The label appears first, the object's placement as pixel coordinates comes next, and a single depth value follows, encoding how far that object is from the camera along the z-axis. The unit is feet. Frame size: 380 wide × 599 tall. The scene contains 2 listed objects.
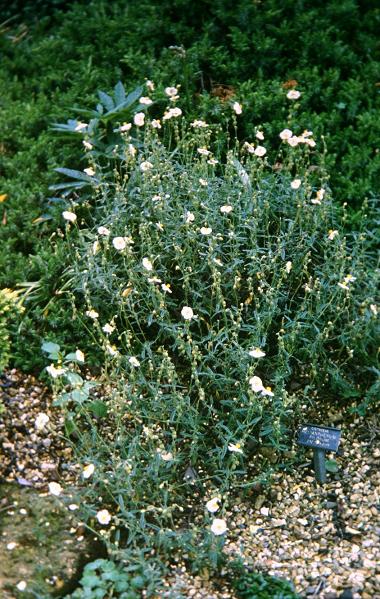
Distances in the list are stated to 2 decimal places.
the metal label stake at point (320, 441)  11.64
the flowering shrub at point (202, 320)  11.41
